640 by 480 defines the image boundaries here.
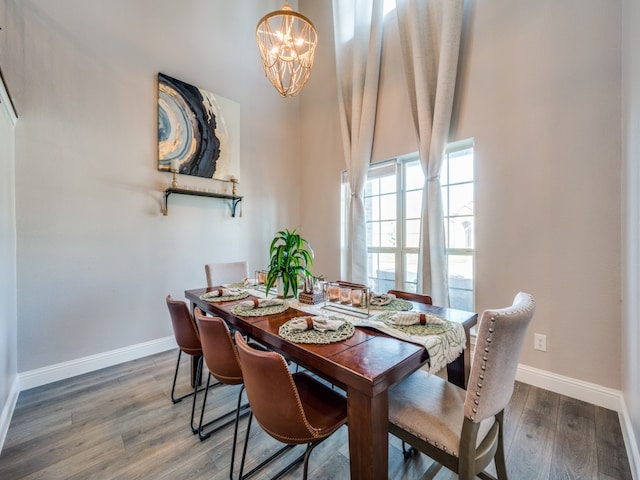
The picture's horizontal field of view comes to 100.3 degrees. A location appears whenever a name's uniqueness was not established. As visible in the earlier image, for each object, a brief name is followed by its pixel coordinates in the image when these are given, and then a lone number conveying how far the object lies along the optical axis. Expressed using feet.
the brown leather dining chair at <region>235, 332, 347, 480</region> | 3.19
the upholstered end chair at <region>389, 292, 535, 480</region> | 2.97
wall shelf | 9.39
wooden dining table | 3.08
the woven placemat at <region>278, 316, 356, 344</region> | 3.94
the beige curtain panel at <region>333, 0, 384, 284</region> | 10.19
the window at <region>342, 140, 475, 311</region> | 8.61
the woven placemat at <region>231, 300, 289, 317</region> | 5.29
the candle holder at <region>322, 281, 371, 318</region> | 5.26
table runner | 3.72
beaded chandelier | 6.34
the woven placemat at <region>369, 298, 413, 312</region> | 5.38
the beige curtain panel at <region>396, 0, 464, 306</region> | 8.21
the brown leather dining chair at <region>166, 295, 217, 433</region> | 5.69
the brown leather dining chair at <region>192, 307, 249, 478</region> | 4.43
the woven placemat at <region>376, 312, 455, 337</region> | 4.11
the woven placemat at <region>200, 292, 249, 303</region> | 6.32
